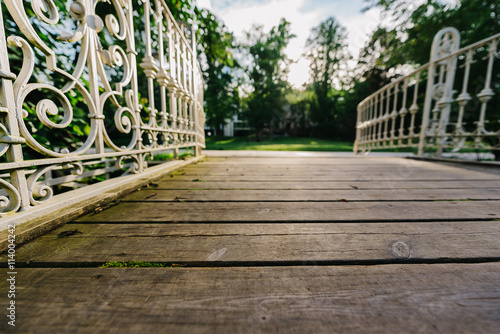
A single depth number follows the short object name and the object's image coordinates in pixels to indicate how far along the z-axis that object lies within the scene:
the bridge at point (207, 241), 0.39
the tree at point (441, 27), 4.34
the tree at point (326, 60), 19.05
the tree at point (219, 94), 15.08
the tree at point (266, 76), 16.69
